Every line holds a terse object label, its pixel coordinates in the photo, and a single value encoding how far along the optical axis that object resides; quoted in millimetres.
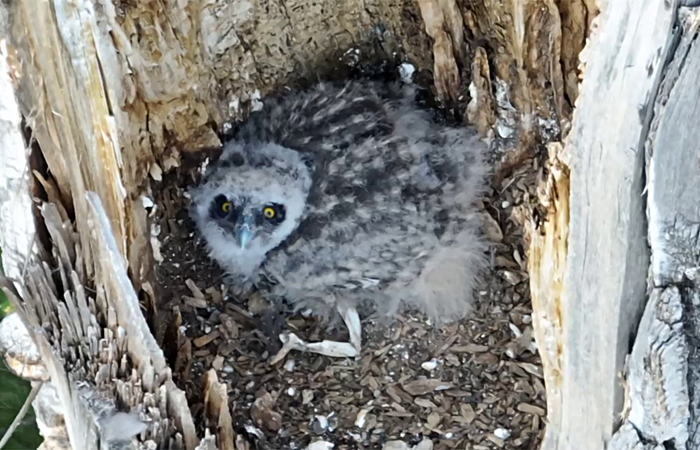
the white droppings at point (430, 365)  2150
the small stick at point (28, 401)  1792
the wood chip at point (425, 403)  2064
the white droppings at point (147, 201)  2000
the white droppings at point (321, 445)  1962
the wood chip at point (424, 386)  2100
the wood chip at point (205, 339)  2131
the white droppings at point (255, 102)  2553
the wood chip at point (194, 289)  2273
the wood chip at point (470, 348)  2139
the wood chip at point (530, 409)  1961
